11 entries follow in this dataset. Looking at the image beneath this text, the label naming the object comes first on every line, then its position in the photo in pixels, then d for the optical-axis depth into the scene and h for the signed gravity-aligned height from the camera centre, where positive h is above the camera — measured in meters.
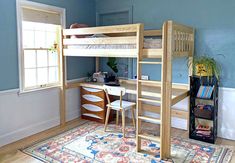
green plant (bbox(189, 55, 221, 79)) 3.37 +0.01
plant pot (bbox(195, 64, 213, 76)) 3.40 -0.08
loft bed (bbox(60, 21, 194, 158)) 2.78 +0.21
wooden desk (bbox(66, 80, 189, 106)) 3.28 -0.40
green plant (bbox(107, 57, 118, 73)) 4.59 +0.02
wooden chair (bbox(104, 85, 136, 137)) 3.54 -0.64
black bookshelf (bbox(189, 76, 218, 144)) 3.38 -0.68
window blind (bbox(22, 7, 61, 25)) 3.49 +0.79
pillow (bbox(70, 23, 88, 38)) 3.88 +0.67
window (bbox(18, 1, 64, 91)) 3.51 +0.34
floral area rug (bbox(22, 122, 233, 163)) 2.88 -1.17
